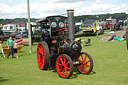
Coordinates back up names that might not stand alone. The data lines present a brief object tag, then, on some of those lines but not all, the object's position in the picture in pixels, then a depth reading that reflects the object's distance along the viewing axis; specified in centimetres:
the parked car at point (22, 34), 3237
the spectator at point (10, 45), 1474
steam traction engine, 835
